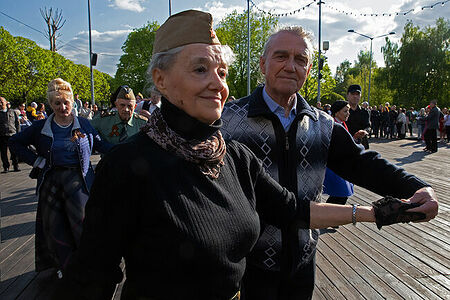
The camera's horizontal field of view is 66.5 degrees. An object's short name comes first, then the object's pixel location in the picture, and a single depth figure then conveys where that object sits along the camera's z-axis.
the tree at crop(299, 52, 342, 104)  34.12
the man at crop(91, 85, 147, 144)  4.29
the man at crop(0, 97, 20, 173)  9.94
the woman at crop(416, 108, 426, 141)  18.52
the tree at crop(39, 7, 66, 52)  40.98
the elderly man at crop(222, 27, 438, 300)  1.83
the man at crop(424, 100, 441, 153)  13.22
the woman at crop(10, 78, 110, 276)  3.42
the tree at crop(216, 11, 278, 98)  35.44
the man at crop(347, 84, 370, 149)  6.86
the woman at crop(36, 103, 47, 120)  13.16
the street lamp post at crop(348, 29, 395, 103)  29.07
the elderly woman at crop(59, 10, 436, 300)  1.10
